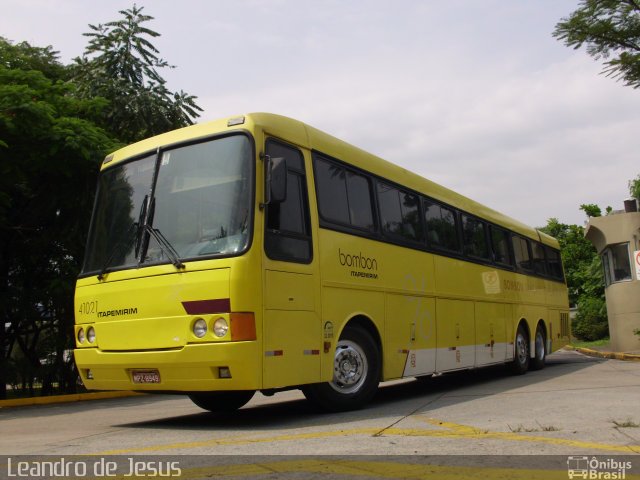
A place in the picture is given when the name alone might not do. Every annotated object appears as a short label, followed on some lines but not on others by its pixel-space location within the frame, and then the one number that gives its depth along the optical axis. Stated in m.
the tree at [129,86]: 18.76
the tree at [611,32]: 17.86
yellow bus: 6.95
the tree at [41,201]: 13.59
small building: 25.23
